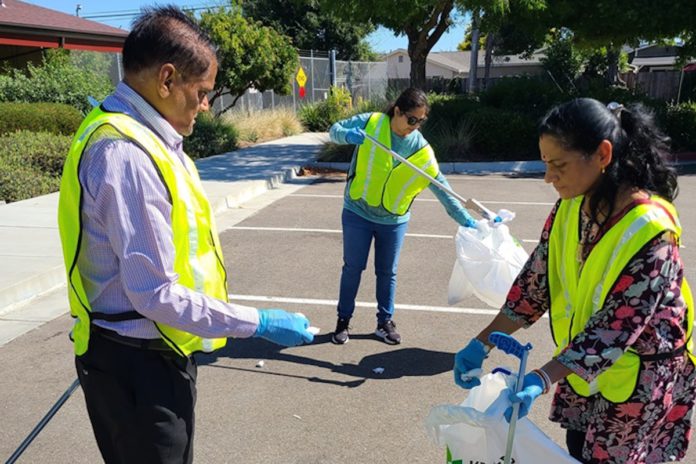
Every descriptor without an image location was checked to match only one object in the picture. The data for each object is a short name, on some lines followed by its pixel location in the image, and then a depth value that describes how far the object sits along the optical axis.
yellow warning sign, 24.42
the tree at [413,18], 14.38
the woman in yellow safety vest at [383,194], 4.59
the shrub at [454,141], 15.75
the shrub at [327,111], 21.31
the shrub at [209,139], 16.27
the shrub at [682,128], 16.98
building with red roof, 18.45
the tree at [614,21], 15.25
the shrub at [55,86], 15.12
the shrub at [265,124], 19.11
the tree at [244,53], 17.27
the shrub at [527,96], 17.50
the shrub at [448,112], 16.67
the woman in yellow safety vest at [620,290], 1.82
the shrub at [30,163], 9.84
